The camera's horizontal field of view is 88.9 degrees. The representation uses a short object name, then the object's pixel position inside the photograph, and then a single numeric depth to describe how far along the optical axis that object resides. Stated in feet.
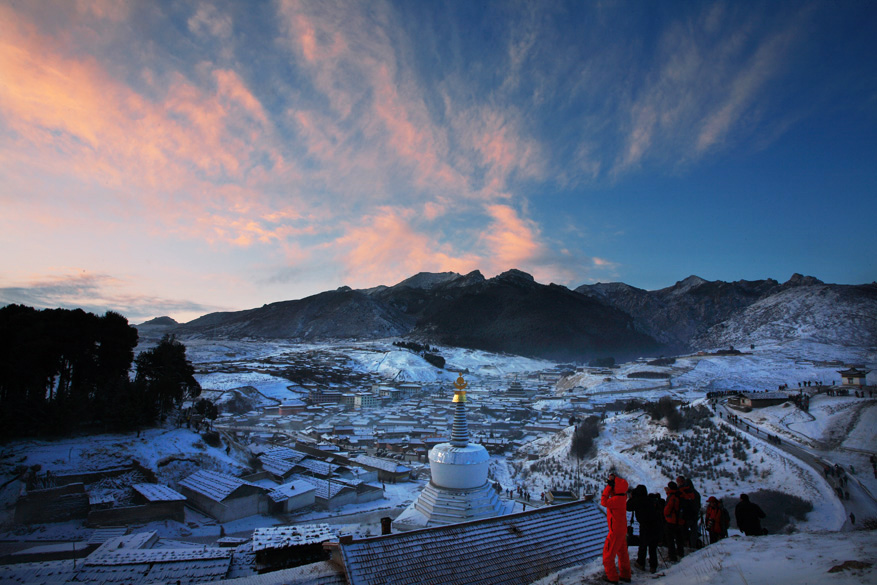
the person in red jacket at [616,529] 19.39
